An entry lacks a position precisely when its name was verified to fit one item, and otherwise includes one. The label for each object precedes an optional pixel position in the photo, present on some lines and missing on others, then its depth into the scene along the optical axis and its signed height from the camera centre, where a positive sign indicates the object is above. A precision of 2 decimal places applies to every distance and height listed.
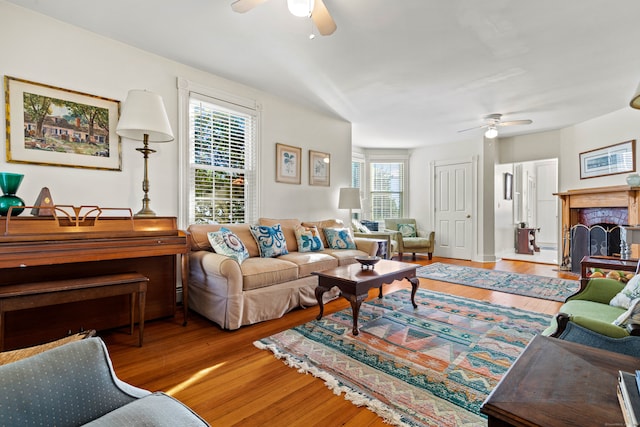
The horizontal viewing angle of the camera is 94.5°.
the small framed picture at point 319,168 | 4.60 +0.72
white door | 6.32 +0.06
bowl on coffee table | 2.85 -0.47
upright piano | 1.92 -0.32
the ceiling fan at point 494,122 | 4.51 +1.41
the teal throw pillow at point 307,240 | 3.67 -0.34
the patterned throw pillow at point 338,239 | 3.98 -0.35
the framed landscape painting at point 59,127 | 2.29 +0.72
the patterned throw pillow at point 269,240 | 3.27 -0.31
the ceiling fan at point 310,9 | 1.82 +1.32
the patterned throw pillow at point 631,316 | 1.32 -0.47
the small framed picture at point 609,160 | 4.27 +0.82
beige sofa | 2.50 -0.63
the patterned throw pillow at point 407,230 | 6.66 -0.39
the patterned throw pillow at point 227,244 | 2.78 -0.31
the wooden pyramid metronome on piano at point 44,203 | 2.14 +0.07
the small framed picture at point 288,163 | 4.12 +0.71
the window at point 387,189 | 7.21 +0.58
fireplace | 4.11 +0.06
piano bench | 1.78 -0.52
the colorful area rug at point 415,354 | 1.56 -1.00
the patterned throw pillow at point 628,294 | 1.74 -0.49
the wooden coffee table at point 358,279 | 2.42 -0.58
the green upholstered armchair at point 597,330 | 1.25 -0.55
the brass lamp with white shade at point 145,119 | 2.39 +0.77
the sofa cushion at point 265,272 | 2.62 -0.55
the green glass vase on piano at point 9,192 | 1.99 +0.14
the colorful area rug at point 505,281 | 3.71 -0.99
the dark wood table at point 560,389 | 0.78 -0.53
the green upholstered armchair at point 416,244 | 6.21 -0.66
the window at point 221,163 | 3.36 +0.61
